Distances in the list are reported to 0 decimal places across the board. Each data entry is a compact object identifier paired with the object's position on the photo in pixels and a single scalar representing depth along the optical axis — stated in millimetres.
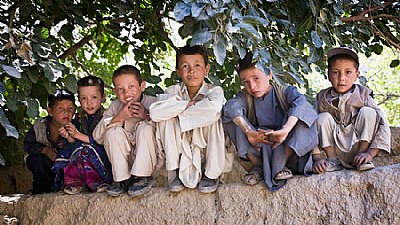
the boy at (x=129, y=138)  3330
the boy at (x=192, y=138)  3219
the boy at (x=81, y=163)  3576
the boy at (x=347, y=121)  3133
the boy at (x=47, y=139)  3990
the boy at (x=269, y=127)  3107
